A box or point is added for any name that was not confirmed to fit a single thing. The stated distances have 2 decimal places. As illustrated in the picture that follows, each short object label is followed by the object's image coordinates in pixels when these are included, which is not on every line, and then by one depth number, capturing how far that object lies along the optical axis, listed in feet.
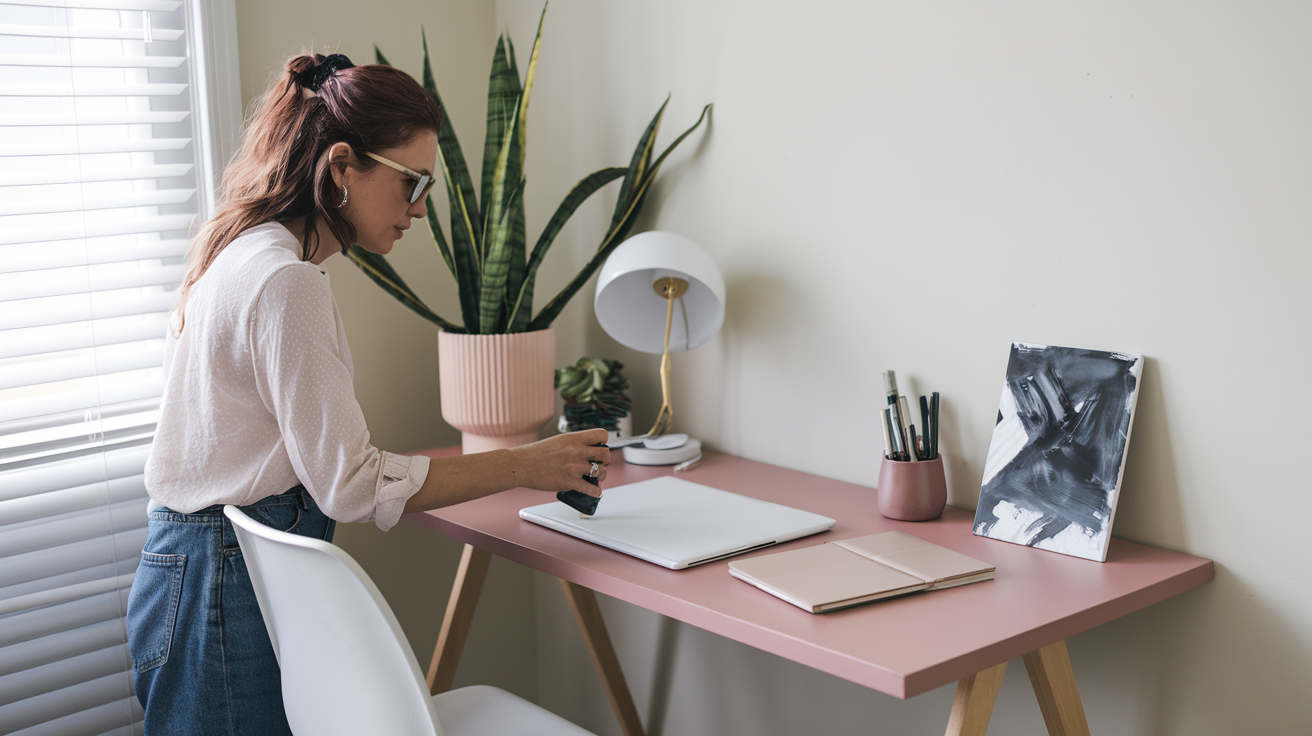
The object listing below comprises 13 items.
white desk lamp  5.40
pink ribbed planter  5.66
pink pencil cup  4.53
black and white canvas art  4.07
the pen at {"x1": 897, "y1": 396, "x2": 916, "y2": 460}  4.66
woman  3.81
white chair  3.18
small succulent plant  6.06
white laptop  4.12
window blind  5.23
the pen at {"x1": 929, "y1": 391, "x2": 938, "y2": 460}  4.66
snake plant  5.85
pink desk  3.15
